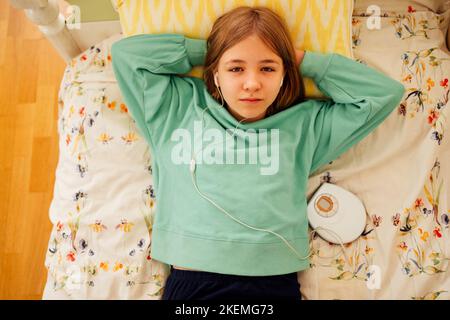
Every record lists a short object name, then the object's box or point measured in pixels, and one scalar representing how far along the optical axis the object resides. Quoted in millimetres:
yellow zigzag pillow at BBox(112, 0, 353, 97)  1074
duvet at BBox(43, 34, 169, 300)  1039
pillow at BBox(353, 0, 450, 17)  1244
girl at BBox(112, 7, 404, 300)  977
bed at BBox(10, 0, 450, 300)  1032
